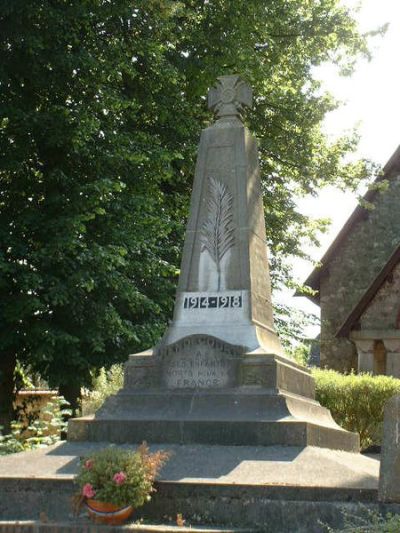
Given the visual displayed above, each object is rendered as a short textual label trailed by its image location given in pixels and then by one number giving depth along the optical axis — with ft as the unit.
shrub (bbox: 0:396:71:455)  31.73
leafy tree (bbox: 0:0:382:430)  44.52
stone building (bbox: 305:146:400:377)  79.41
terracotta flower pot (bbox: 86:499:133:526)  18.37
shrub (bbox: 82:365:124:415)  55.06
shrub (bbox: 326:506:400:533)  14.97
